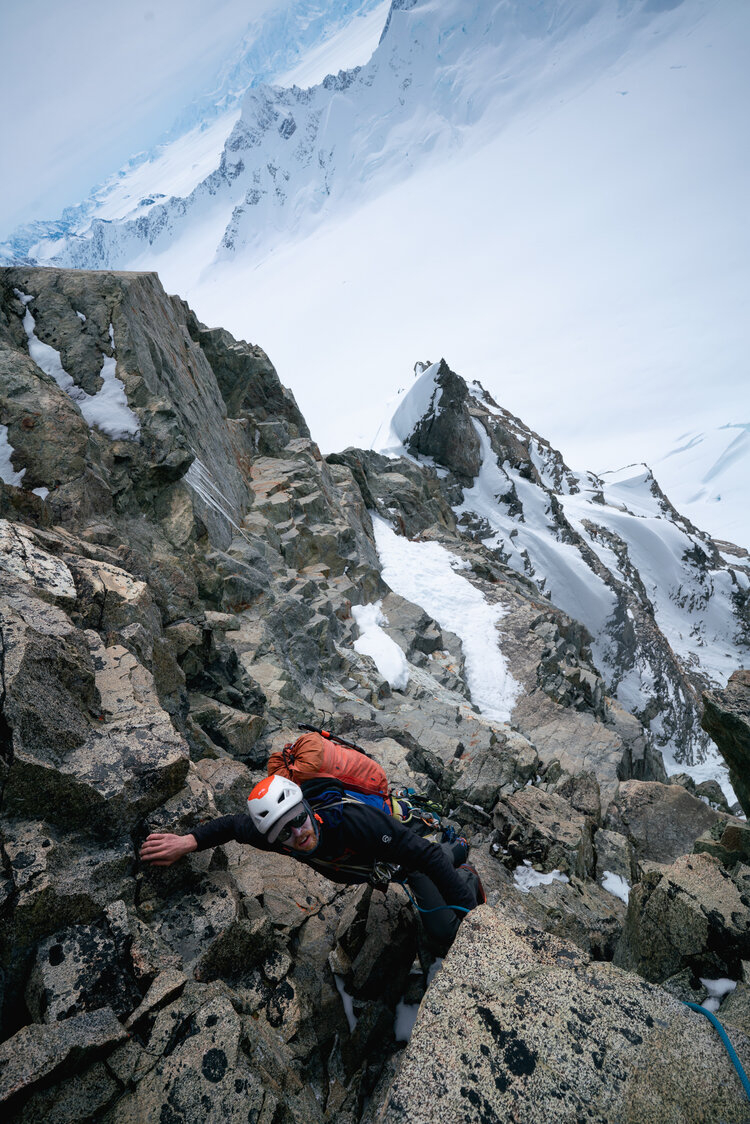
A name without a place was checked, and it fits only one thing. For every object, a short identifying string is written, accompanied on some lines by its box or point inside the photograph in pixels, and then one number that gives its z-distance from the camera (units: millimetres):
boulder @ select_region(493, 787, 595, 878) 9070
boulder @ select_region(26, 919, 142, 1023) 3367
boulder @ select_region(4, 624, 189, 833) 4211
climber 4324
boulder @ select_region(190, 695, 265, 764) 8656
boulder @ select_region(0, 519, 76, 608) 5754
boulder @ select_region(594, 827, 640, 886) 10328
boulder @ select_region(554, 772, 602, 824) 11852
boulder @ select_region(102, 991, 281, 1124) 3074
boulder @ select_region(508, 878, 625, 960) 7168
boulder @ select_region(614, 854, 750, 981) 5035
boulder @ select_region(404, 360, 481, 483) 49656
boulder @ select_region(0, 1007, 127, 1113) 2893
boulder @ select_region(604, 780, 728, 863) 12352
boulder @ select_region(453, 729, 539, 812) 10688
